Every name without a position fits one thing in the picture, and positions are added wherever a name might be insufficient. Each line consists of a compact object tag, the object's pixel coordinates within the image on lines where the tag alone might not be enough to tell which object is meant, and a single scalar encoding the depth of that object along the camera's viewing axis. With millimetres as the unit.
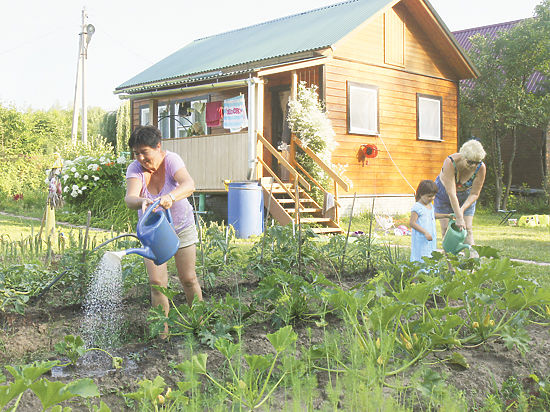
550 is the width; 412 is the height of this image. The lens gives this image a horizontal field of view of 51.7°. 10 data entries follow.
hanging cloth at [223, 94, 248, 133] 12141
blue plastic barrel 9930
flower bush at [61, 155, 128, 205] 13227
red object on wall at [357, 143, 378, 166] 12883
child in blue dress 5047
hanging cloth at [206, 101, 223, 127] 13617
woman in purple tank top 3369
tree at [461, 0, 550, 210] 14617
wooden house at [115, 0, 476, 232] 11438
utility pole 20750
